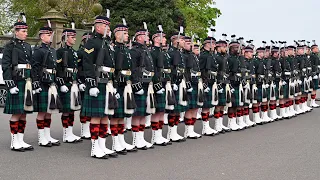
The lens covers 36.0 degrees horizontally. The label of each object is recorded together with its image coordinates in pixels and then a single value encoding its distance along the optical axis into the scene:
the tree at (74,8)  25.53
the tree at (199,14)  33.92
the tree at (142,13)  22.23
